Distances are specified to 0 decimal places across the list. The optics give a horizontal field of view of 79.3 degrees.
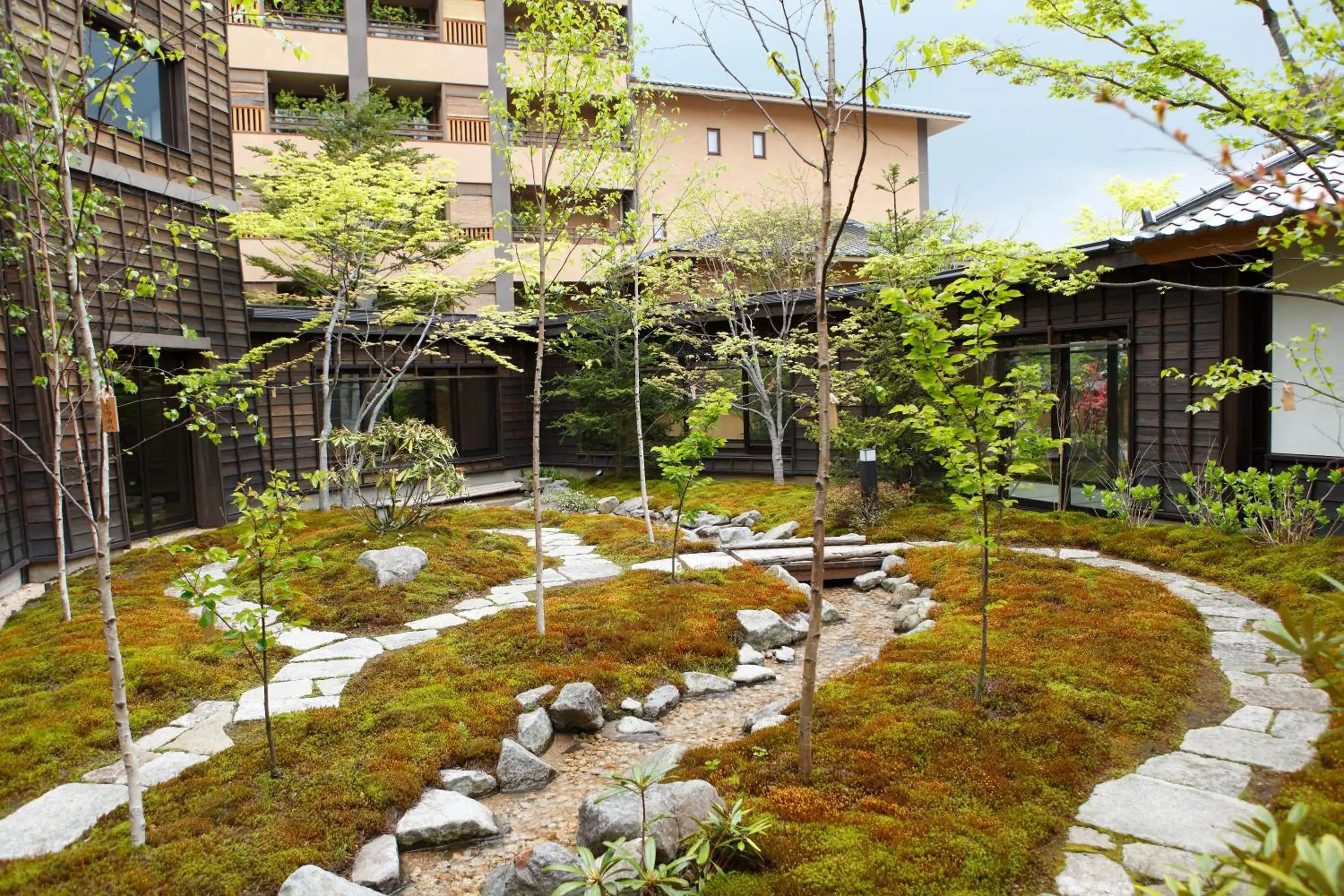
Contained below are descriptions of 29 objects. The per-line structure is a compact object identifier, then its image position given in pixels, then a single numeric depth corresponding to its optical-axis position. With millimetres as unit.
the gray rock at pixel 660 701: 5277
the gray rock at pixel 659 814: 3250
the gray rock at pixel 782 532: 10078
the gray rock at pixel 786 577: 8023
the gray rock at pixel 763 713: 4832
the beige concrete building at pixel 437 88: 19906
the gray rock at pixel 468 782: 4211
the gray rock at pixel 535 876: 3205
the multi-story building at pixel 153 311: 8156
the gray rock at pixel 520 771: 4379
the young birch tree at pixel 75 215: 3369
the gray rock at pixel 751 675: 5844
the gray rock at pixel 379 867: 3432
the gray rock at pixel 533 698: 5098
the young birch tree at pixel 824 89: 3346
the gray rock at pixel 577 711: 4965
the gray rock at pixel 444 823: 3756
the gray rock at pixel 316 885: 3080
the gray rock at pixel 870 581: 8258
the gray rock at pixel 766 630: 6551
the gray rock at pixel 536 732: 4738
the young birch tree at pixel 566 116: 6324
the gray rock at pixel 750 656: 6191
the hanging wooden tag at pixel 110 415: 3734
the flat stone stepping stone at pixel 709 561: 8500
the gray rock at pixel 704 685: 5645
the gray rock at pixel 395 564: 7738
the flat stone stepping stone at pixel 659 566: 8383
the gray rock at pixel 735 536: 10117
